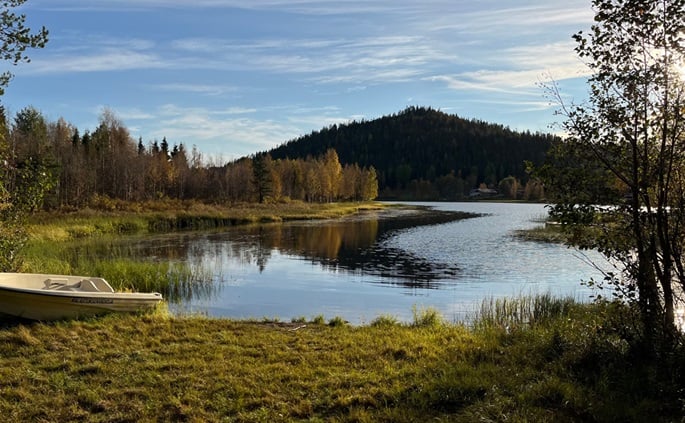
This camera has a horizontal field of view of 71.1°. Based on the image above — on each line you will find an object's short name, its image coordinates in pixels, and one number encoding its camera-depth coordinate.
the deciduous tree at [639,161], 5.77
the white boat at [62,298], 9.42
